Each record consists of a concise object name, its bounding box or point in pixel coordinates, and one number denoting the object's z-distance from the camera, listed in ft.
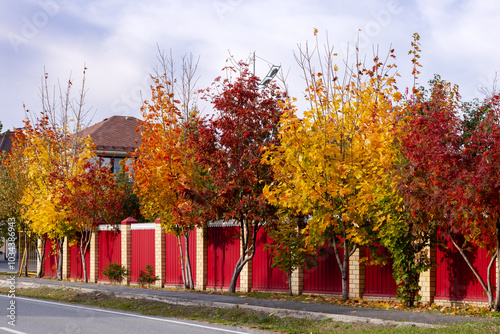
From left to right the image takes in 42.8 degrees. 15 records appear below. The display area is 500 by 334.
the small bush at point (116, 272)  85.40
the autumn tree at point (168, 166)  65.72
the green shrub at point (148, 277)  79.66
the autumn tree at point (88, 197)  86.63
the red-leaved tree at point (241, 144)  58.03
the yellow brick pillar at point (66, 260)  101.91
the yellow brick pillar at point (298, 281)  60.85
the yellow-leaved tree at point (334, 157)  49.26
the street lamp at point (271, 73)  75.41
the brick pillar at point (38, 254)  109.66
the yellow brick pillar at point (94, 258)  92.89
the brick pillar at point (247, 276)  66.54
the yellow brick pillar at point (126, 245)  85.56
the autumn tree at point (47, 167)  91.20
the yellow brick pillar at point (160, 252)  78.84
